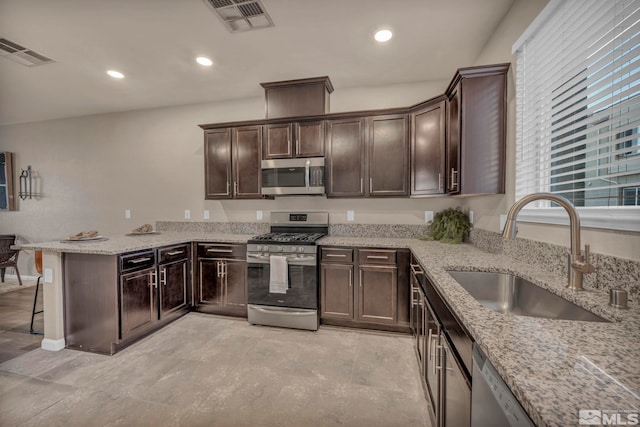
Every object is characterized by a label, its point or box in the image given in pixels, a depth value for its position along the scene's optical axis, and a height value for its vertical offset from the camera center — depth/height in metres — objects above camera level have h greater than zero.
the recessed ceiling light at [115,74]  2.95 +1.54
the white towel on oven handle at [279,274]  2.80 -0.70
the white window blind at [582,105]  1.09 +0.53
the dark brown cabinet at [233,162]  3.28 +0.59
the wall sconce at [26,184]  4.68 +0.45
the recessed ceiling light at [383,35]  2.26 +1.52
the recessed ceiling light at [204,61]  2.70 +1.55
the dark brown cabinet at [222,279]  3.07 -0.84
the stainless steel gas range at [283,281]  2.78 -0.79
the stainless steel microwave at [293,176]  3.03 +0.38
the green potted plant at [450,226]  2.69 -0.19
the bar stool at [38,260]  2.53 -0.50
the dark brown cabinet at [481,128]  2.02 +0.62
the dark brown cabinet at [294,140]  3.07 +0.82
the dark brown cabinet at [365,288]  2.65 -0.83
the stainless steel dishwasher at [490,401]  0.61 -0.51
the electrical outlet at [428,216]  3.14 -0.10
